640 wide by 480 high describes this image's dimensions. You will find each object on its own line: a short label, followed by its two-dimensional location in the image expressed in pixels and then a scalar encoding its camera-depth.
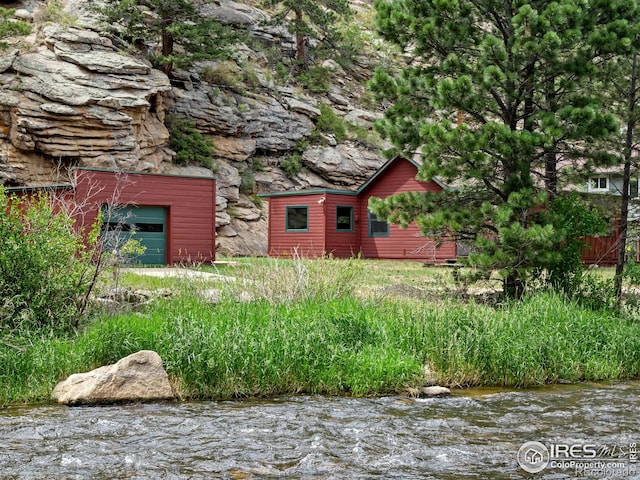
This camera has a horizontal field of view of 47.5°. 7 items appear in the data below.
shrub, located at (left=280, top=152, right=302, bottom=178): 36.78
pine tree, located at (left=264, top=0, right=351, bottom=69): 40.19
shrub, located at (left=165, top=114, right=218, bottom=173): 32.57
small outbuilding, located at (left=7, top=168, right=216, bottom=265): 22.45
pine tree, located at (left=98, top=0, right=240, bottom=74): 31.70
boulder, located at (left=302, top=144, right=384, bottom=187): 37.25
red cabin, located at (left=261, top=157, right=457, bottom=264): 28.59
